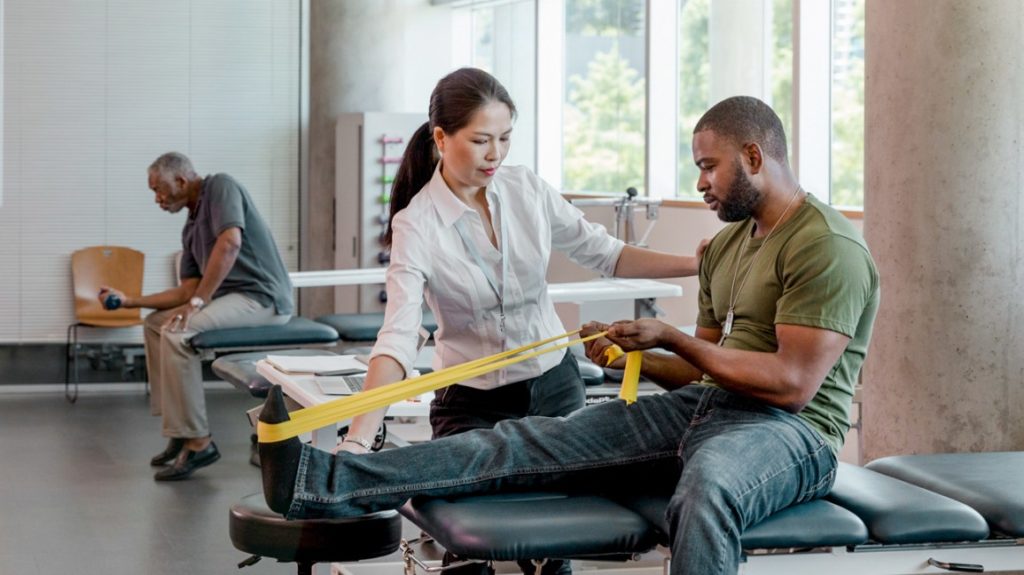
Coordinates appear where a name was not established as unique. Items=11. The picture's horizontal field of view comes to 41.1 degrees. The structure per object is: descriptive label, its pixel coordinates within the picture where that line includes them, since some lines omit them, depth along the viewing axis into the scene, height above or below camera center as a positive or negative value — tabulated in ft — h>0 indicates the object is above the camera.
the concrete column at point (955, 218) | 12.32 +0.61
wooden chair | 26.61 -0.06
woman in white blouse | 9.22 +0.20
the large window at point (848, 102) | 21.39 +2.88
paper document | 11.94 -0.75
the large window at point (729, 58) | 23.41 +4.08
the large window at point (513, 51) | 31.27 +5.40
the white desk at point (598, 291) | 17.04 -0.11
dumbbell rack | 27.32 +2.00
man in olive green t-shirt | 7.70 -0.36
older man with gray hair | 19.06 -0.16
